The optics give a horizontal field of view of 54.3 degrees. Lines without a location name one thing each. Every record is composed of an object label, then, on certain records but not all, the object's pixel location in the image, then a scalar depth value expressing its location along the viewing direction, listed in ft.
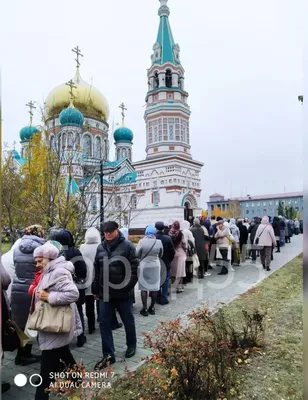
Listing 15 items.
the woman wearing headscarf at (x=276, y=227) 38.50
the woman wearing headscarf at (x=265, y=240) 27.53
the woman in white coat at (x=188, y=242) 24.75
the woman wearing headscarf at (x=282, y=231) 42.85
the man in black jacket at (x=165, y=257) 20.03
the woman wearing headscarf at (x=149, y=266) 17.95
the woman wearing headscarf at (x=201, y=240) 26.35
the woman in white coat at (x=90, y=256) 15.40
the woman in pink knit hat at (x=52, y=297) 9.41
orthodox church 92.14
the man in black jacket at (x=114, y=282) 12.10
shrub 9.19
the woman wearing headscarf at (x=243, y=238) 33.91
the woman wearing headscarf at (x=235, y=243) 32.14
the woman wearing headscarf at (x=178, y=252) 22.30
